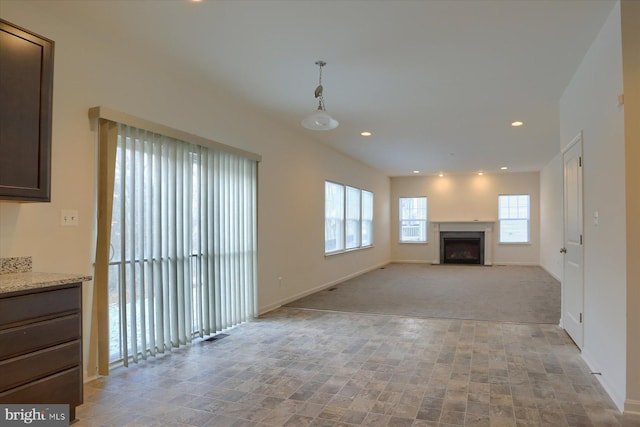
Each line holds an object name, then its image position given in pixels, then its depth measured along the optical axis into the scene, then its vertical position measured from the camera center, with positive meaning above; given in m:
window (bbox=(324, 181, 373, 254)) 7.68 +0.11
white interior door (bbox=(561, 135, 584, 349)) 3.68 -0.25
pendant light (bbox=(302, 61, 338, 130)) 3.55 +0.93
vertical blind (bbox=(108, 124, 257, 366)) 3.28 -0.21
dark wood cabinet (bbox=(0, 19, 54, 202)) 2.24 +0.65
